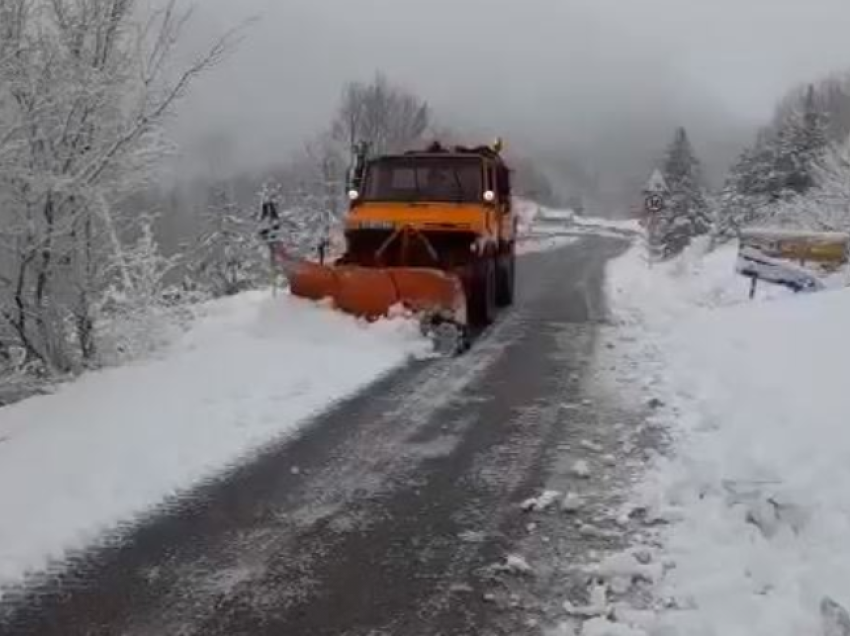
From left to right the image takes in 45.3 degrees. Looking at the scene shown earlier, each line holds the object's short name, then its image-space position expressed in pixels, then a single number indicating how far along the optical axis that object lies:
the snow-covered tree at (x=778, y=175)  41.53
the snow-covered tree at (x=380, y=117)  49.50
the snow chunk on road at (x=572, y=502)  5.77
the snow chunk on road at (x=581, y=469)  6.47
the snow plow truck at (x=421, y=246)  12.32
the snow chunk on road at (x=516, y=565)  4.84
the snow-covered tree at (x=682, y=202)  49.72
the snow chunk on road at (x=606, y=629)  4.10
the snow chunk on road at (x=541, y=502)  5.80
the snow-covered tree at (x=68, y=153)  8.97
